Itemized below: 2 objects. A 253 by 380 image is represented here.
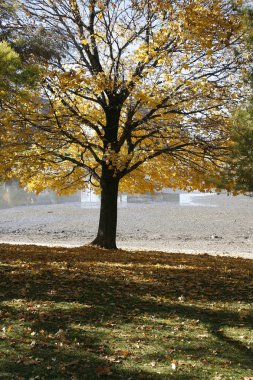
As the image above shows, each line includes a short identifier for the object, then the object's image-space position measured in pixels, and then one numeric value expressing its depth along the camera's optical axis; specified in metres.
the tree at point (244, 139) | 10.35
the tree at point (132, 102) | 12.55
